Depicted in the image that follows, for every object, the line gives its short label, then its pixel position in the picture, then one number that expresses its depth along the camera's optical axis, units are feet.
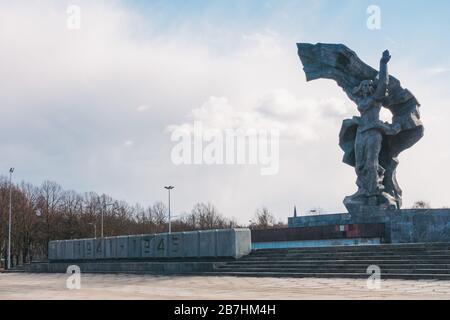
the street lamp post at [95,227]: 180.31
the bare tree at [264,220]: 250.00
